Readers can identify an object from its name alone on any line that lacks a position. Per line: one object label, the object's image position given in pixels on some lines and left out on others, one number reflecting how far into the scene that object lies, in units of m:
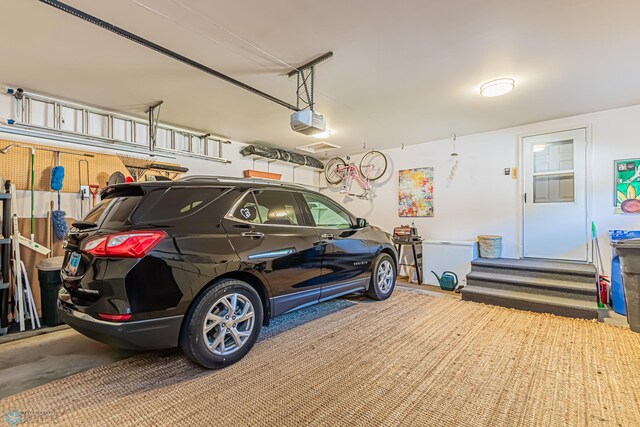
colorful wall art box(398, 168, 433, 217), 6.05
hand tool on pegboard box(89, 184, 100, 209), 3.89
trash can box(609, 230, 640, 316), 3.57
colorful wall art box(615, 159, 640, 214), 4.04
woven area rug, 1.67
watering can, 4.81
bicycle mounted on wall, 6.79
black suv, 1.85
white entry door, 4.46
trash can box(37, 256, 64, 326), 3.12
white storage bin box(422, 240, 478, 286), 4.96
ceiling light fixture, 3.27
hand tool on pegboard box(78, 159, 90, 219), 3.83
